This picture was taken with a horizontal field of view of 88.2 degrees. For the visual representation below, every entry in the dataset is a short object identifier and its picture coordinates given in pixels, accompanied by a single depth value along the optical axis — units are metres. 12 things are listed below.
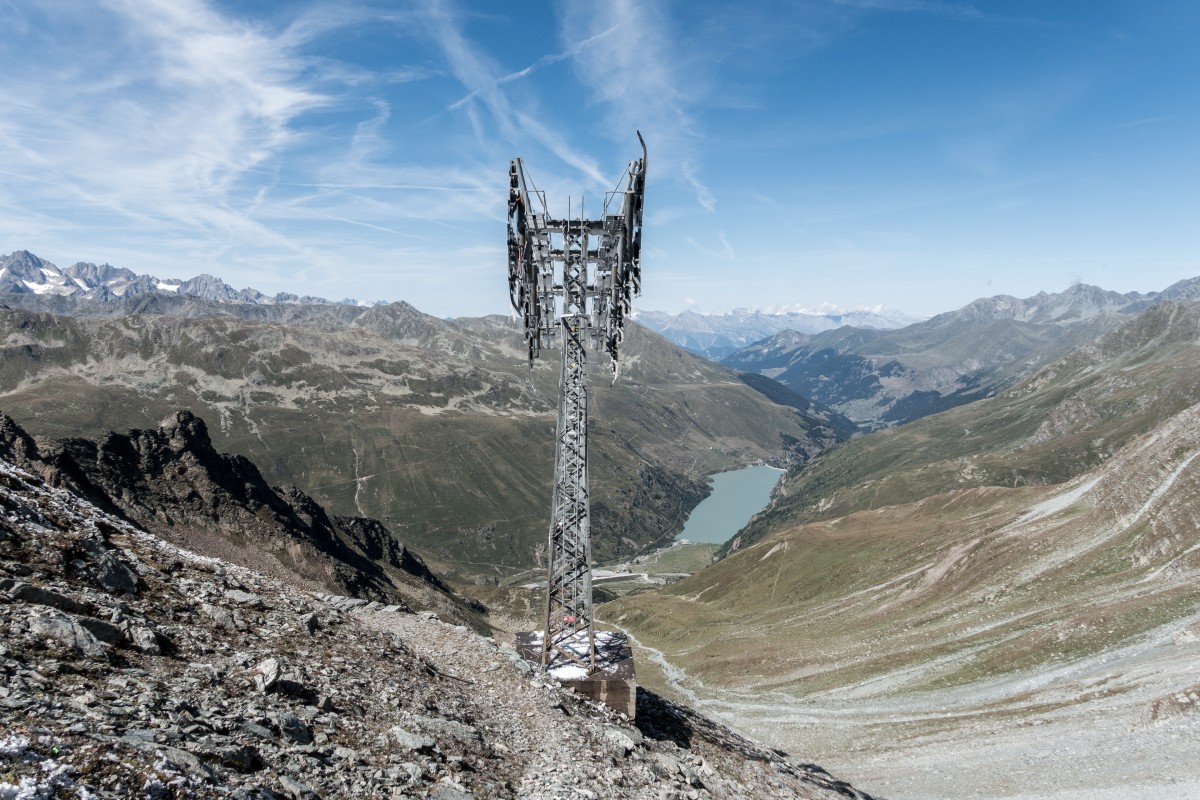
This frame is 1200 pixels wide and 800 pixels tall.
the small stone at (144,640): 16.02
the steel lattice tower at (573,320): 23.25
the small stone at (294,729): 14.88
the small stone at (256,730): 14.23
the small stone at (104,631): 15.37
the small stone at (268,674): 16.69
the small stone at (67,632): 14.35
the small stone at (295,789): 12.56
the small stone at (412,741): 17.05
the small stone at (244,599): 22.28
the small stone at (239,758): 12.53
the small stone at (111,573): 18.42
